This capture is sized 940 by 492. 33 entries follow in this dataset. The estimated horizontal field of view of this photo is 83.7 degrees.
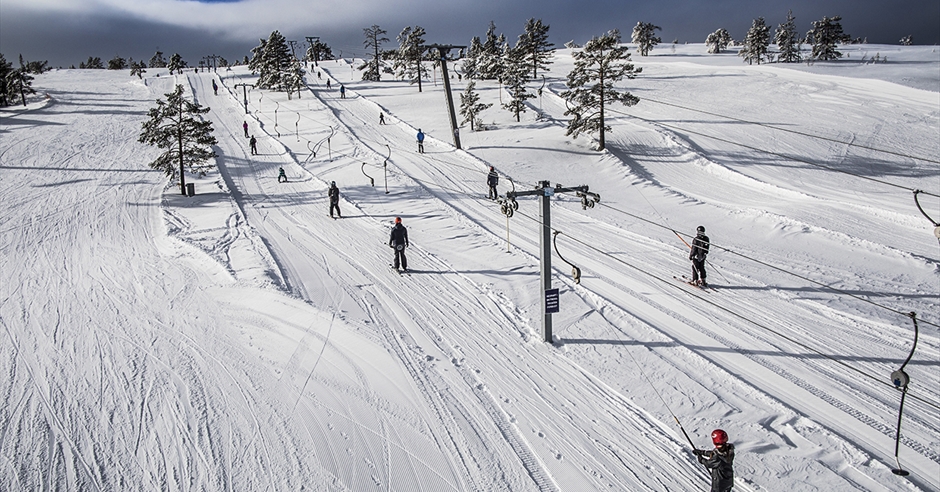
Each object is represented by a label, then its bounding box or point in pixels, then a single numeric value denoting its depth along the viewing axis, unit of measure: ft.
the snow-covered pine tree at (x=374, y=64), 233.14
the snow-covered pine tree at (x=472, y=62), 221.25
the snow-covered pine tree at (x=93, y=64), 403.95
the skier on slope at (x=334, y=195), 67.82
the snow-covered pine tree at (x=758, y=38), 253.65
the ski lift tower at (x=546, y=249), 35.24
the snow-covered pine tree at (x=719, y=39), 346.83
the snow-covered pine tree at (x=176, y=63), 285.72
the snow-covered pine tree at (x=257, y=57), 232.90
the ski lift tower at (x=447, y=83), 101.55
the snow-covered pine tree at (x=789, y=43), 262.32
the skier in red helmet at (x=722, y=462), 21.11
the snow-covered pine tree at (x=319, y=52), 312.91
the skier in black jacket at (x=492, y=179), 75.82
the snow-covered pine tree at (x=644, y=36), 320.50
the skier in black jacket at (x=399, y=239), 49.21
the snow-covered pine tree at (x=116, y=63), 364.03
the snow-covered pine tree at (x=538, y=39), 197.06
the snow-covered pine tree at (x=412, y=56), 205.87
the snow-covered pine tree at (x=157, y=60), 384.95
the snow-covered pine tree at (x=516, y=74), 132.87
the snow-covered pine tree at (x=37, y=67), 287.57
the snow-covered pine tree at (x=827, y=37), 247.09
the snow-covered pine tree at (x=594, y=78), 102.83
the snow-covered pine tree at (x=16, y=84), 184.55
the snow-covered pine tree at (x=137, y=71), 268.66
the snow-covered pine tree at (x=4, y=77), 182.70
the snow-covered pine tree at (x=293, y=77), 194.18
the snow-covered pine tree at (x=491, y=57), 174.09
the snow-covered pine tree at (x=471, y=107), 132.87
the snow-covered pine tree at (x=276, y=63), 199.00
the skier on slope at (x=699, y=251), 44.98
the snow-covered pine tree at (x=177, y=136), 84.24
